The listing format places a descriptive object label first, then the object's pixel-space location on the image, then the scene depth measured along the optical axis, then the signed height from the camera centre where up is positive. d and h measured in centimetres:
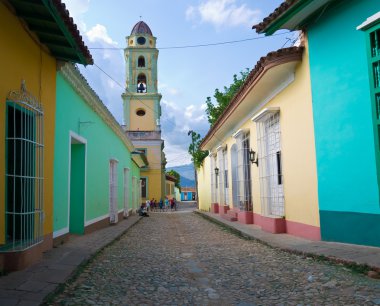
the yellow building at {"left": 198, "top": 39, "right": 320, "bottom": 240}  766 +108
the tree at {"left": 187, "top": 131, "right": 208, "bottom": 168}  2606 +273
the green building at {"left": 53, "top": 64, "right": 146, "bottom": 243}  770 +97
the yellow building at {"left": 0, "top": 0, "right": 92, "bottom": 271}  504 +118
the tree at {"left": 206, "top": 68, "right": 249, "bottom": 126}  2200 +515
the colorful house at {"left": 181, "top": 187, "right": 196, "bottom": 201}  7256 +32
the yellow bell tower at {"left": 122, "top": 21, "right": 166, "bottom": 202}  3378 +759
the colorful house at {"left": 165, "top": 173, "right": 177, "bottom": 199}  4700 +138
